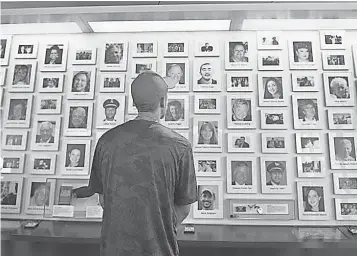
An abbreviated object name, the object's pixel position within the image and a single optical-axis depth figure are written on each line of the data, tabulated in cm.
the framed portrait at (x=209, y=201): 229
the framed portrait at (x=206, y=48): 247
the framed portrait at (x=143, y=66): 248
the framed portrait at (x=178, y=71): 243
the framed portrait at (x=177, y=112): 237
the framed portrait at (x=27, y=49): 254
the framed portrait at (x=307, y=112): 235
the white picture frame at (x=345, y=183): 227
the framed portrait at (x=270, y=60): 243
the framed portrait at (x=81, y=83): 246
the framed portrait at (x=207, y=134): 235
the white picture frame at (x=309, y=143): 232
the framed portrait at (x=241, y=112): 237
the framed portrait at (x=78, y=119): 241
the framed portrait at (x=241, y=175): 230
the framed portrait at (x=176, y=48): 247
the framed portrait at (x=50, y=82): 250
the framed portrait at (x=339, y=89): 236
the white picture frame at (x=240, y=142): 234
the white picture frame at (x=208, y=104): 239
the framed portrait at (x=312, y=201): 225
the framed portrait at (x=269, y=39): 245
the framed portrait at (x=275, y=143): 233
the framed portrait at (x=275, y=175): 228
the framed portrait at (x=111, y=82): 246
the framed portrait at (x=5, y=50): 254
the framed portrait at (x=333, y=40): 242
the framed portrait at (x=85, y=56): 250
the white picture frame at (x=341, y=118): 233
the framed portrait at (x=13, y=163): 241
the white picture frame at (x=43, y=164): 240
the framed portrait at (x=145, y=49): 249
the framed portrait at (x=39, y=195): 235
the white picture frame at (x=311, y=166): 229
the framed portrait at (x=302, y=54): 242
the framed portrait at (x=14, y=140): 243
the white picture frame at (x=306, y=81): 239
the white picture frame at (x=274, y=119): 235
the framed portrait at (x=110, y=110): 241
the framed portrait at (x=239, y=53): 245
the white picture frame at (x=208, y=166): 232
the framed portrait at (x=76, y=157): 238
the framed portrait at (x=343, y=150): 229
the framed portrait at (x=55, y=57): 252
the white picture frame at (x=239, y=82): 242
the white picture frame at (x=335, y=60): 240
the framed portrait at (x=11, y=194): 237
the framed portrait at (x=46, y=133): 242
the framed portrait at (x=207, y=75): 243
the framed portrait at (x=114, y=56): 249
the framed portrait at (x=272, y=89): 239
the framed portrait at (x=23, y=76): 250
